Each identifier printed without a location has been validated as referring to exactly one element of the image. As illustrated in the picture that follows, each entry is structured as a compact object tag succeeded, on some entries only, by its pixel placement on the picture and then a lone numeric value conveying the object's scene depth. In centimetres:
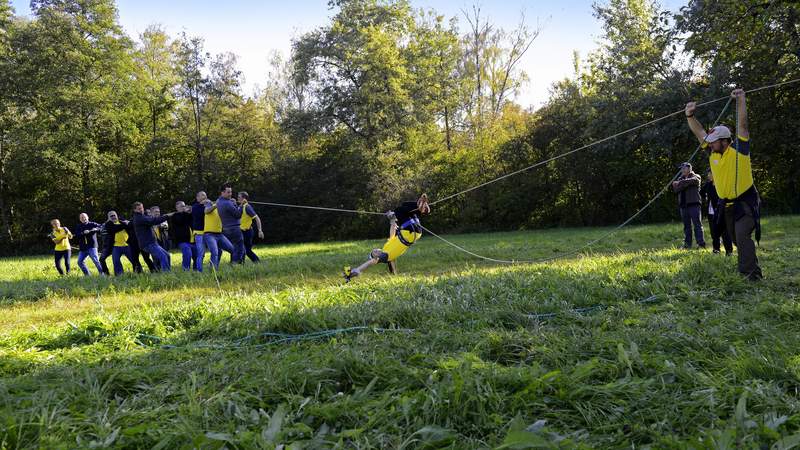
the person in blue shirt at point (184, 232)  1236
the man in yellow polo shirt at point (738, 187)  636
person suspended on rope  899
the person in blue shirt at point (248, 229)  1241
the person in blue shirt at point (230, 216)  1127
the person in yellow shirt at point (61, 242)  1385
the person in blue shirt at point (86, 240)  1315
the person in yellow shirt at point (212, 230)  1117
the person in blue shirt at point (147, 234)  1133
